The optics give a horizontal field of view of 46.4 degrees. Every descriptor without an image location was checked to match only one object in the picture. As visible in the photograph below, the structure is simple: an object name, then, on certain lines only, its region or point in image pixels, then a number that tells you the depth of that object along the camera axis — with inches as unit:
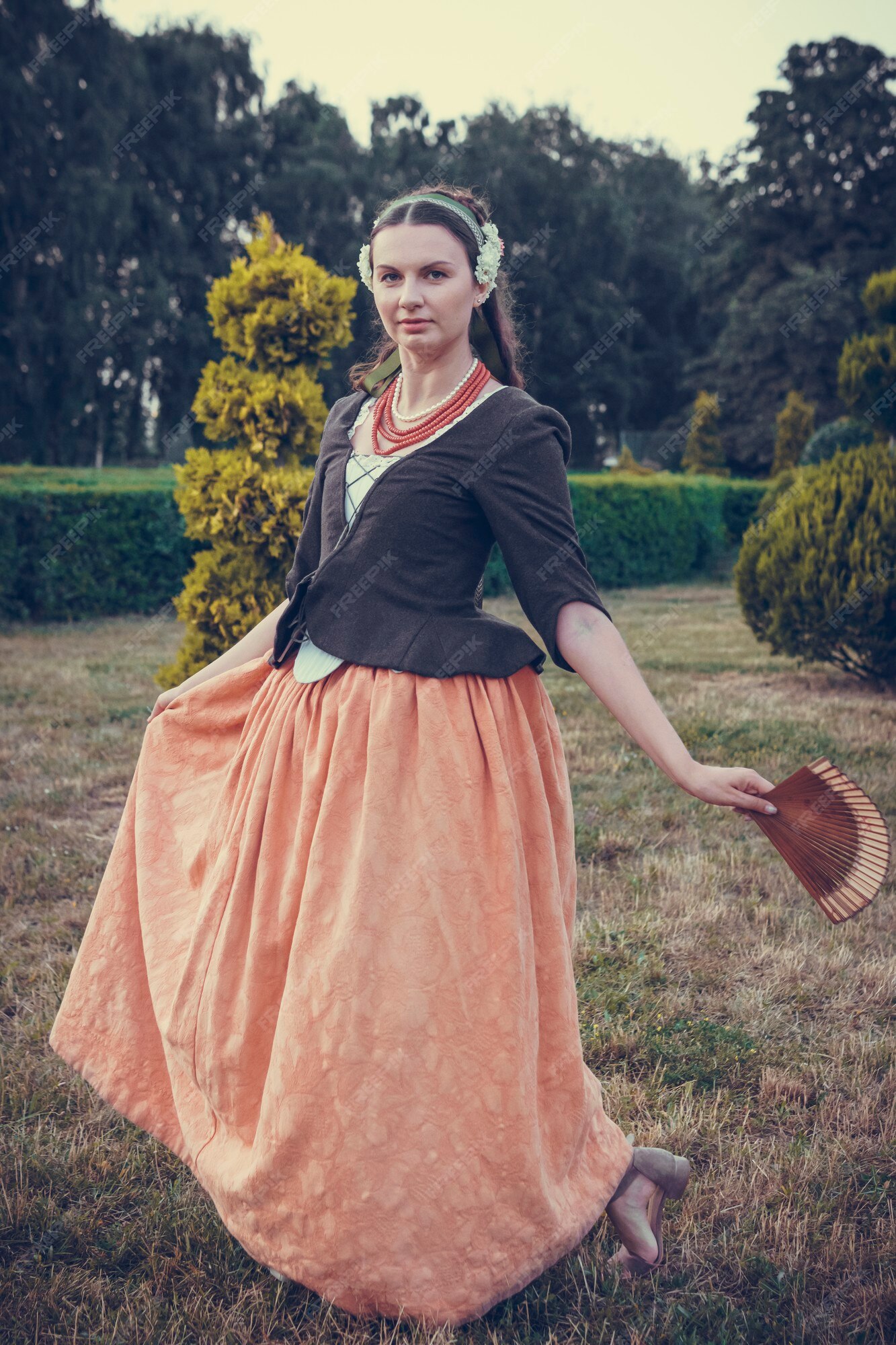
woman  63.4
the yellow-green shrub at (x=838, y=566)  271.4
